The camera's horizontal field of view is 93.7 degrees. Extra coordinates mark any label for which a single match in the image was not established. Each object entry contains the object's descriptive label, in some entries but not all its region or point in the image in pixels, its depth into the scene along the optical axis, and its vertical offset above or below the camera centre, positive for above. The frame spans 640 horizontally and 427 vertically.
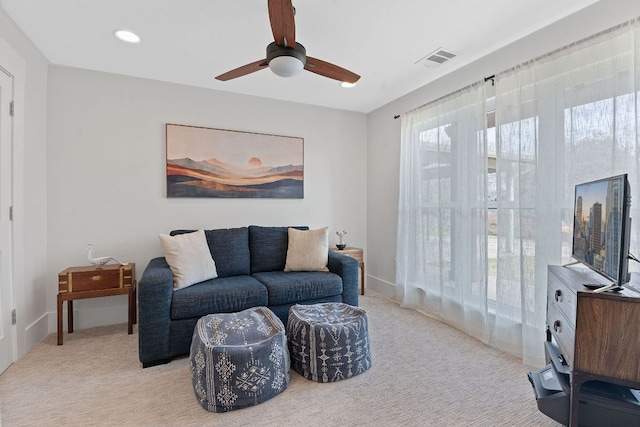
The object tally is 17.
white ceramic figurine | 2.68 -0.46
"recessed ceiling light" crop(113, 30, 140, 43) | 2.30 +1.35
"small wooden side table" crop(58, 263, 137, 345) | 2.53 -0.66
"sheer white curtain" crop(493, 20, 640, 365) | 1.82 +0.41
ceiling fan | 1.60 +1.03
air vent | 2.60 +1.37
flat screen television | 1.27 -0.08
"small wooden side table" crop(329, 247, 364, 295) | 3.76 -0.57
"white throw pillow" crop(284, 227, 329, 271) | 3.10 -0.45
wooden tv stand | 1.24 -0.56
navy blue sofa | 2.19 -0.67
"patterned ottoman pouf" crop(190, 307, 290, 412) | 1.71 -0.92
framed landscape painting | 3.27 +0.53
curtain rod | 1.79 +1.13
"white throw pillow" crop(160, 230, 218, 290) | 2.53 -0.44
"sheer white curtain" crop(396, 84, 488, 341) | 2.70 -0.02
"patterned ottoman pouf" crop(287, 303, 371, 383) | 1.99 -0.93
